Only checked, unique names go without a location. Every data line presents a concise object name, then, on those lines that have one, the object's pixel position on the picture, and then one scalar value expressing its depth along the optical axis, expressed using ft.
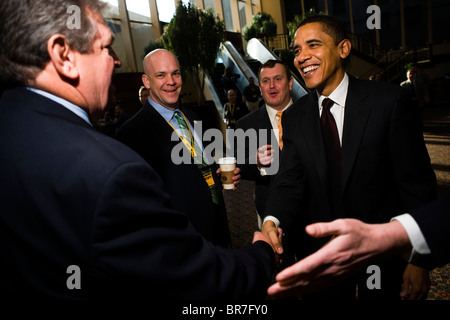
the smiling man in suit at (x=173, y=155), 6.33
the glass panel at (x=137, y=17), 39.93
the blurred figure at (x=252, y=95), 26.96
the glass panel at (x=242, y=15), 60.58
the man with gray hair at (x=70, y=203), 2.26
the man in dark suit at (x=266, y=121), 8.21
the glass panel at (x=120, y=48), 38.91
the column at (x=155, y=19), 42.39
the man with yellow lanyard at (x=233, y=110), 22.71
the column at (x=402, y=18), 56.44
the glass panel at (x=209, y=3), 54.90
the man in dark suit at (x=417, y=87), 26.94
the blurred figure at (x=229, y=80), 29.58
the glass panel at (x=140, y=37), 40.45
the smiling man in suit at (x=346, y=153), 4.73
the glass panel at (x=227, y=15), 56.95
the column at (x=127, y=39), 38.99
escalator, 32.97
